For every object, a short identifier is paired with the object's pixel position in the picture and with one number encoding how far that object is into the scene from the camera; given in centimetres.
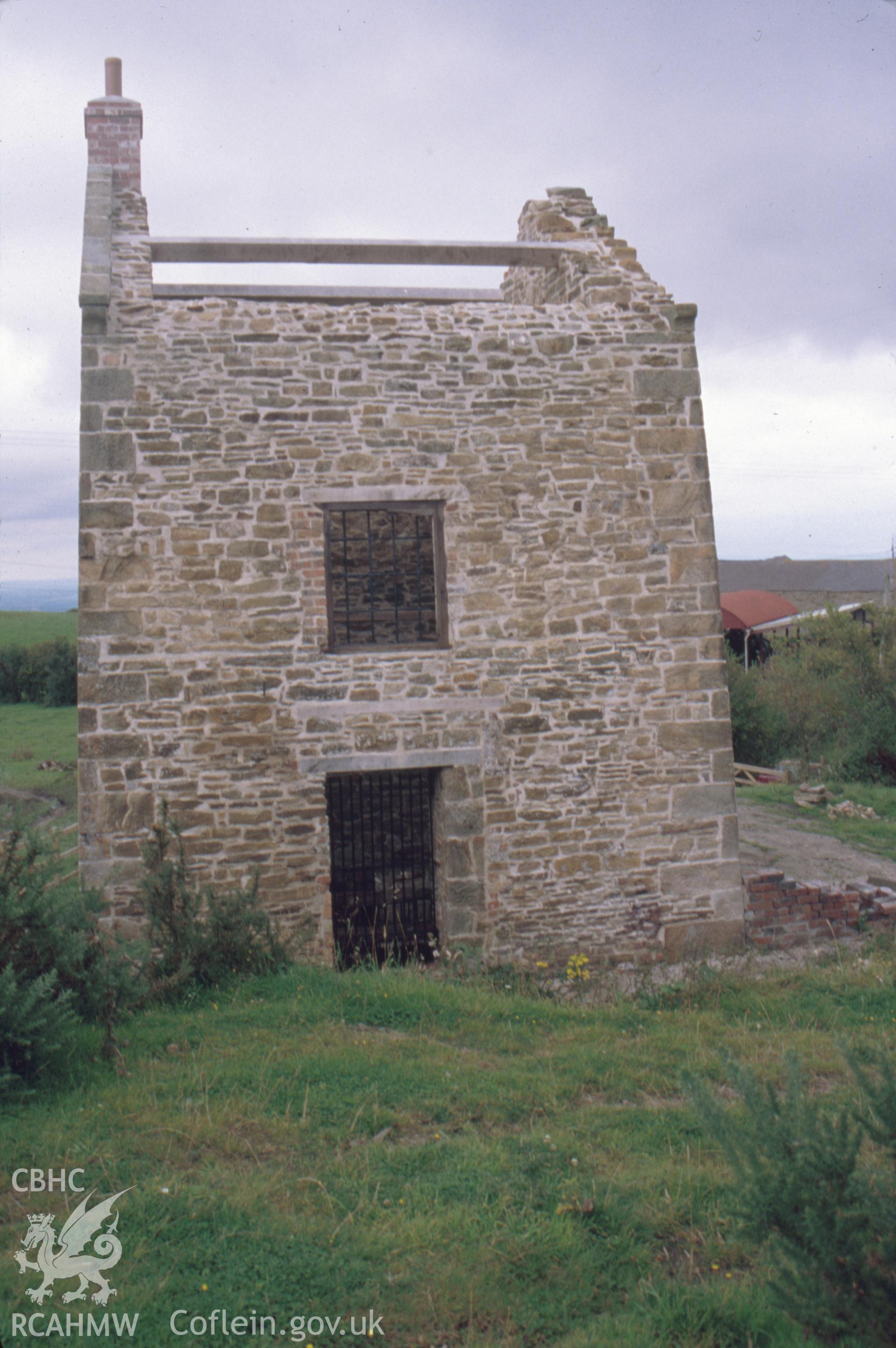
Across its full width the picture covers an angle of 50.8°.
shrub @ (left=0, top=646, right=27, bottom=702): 3177
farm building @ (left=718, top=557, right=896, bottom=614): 4253
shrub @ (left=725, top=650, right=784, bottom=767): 1989
